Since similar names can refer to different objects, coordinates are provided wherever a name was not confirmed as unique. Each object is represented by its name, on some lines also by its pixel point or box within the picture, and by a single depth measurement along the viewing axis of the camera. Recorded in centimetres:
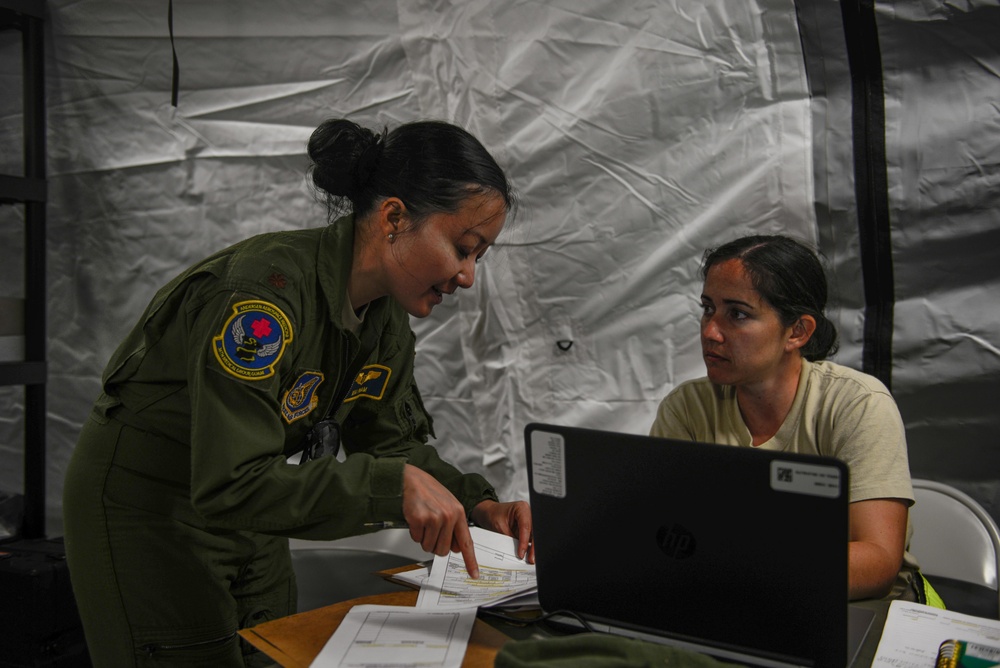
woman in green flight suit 108
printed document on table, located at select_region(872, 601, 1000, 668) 93
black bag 198
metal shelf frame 236
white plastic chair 148
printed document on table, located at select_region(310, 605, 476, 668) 92
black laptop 82
